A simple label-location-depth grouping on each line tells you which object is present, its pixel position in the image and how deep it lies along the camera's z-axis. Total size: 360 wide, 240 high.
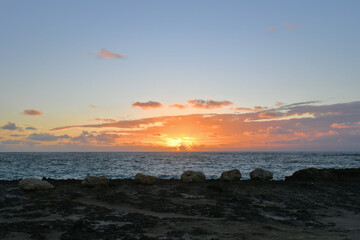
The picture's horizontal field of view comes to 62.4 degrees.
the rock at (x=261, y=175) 27.28
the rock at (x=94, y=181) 22.20
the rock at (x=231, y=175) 26.28
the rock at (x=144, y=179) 23.27
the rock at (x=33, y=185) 19.73
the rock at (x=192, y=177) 25.33
